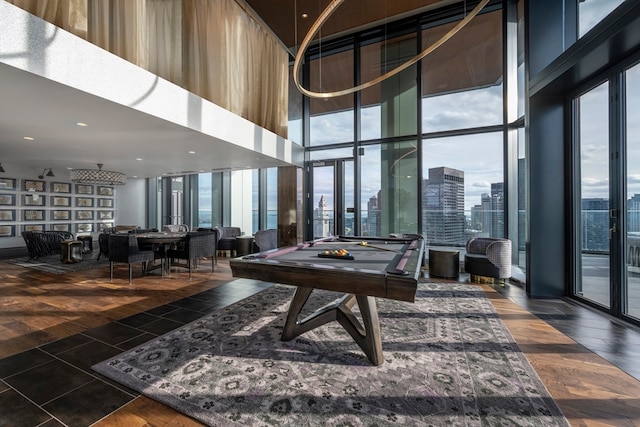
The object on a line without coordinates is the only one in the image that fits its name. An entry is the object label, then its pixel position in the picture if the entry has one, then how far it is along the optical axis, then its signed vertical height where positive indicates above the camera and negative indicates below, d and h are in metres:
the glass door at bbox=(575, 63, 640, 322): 3.06 +0.27
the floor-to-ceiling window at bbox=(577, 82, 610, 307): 3.43 +0.31
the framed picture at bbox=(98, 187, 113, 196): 9.55 +0.83
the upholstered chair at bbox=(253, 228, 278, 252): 5.28 -0.48
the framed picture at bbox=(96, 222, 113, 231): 9.53 -0.37
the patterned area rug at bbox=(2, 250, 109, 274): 5.79 -1.14
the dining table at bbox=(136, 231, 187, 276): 5.09 -0.47
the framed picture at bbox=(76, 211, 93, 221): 8.98 -0.02
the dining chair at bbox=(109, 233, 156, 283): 4.79 -0.61
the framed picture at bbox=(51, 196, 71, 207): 8.41 +0.42
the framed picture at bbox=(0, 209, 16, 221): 7.30 -0.01
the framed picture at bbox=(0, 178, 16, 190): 7.28 +0.82
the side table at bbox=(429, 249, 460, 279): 5.11 -0.90
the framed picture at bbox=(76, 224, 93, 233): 8.98 -0.45
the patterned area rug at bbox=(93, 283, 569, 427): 1.68 -1.21
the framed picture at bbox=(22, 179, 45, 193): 7.74 +0.84
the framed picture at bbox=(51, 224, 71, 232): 8.38 -0.39
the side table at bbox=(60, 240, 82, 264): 6.32 -0.85
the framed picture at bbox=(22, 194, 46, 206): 7.77 +0.42
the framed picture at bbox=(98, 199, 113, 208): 9.57 +0.41
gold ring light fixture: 2.51 +1.85
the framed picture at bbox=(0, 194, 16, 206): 7.29 +0.39
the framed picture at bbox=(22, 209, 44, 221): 7.79 -0.02
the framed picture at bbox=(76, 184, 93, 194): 8.99 +0.85
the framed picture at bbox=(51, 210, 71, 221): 8.38 -0.02
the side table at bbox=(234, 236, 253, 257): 7.27 -0.78
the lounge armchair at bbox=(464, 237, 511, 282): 4.62 -0.80
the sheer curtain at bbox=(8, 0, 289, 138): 3.21 +2.61
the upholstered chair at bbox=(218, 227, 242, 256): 7.57 -0.65
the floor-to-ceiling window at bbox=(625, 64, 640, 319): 3.01 +0.32
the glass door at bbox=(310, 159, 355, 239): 7.04 +0.47
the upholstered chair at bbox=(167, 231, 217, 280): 5.24 -0.66
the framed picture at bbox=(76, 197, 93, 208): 9.00 +0.42
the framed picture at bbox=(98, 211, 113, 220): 9.61 -0.02
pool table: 1.78 -0.42
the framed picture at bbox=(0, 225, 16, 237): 7.33 -0.43
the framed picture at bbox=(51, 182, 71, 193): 8.42 +0.85
